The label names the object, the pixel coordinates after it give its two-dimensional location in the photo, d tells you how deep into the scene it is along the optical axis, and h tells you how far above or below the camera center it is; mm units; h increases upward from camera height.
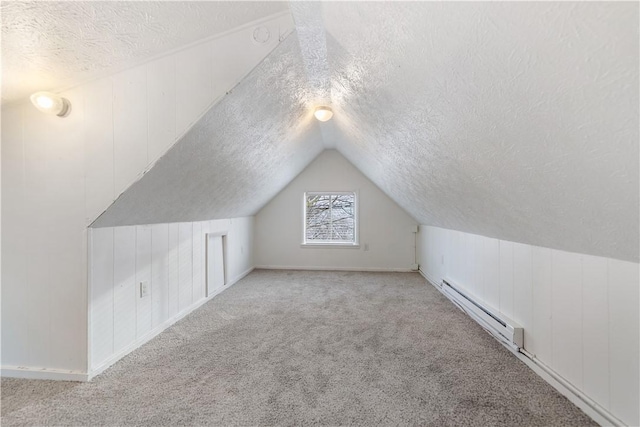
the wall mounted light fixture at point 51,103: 1687 +666
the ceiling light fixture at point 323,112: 2699 +964
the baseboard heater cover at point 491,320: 2041 -866
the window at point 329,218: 5332 -57
